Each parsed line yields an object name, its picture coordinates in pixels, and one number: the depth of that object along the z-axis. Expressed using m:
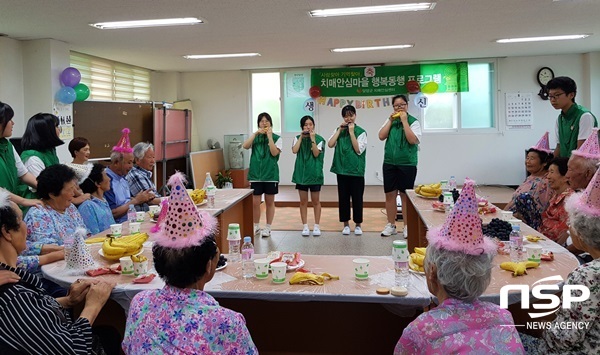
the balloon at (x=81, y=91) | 6.07
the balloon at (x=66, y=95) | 5.77
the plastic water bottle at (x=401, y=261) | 2.02
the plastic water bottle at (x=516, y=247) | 2.18
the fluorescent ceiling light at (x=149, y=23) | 4.88
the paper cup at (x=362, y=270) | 2.04
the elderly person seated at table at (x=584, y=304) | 1.44
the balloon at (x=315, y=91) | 8.75
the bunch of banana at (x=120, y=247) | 2.30
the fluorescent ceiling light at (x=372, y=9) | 4.43
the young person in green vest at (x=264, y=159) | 5.58
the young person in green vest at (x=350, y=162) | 5.47
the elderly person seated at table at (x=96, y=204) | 3.07
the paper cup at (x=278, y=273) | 2.03
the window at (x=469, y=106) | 8.45
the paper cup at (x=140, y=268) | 2.07
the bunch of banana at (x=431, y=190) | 4.11
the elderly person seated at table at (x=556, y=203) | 2.96
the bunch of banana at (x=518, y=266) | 2.00
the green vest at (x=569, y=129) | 3.81
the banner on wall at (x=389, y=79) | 8.33
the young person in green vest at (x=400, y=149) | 5.23
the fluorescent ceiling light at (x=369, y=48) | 6.73
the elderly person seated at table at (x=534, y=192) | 3.38
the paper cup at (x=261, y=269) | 2.08
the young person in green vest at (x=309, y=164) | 5.60
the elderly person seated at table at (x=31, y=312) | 1.40
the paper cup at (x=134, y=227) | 2.87
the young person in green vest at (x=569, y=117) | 3.73
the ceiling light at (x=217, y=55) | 7.20
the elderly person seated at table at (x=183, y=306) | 1.33
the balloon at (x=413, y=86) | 8.35
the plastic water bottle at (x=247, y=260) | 2.12
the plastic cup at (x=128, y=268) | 2.11
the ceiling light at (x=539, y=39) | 6.43
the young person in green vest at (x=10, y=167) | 3.32
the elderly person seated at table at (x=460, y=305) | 1.29
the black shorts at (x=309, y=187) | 5.69
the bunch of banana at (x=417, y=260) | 2.09
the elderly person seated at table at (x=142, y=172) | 4.05
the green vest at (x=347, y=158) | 5.47
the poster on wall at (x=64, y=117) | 5.84
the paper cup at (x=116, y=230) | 2.78
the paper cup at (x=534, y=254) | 2.15
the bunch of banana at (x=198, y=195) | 3.99
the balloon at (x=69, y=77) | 5.84
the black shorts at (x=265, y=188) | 5.64
